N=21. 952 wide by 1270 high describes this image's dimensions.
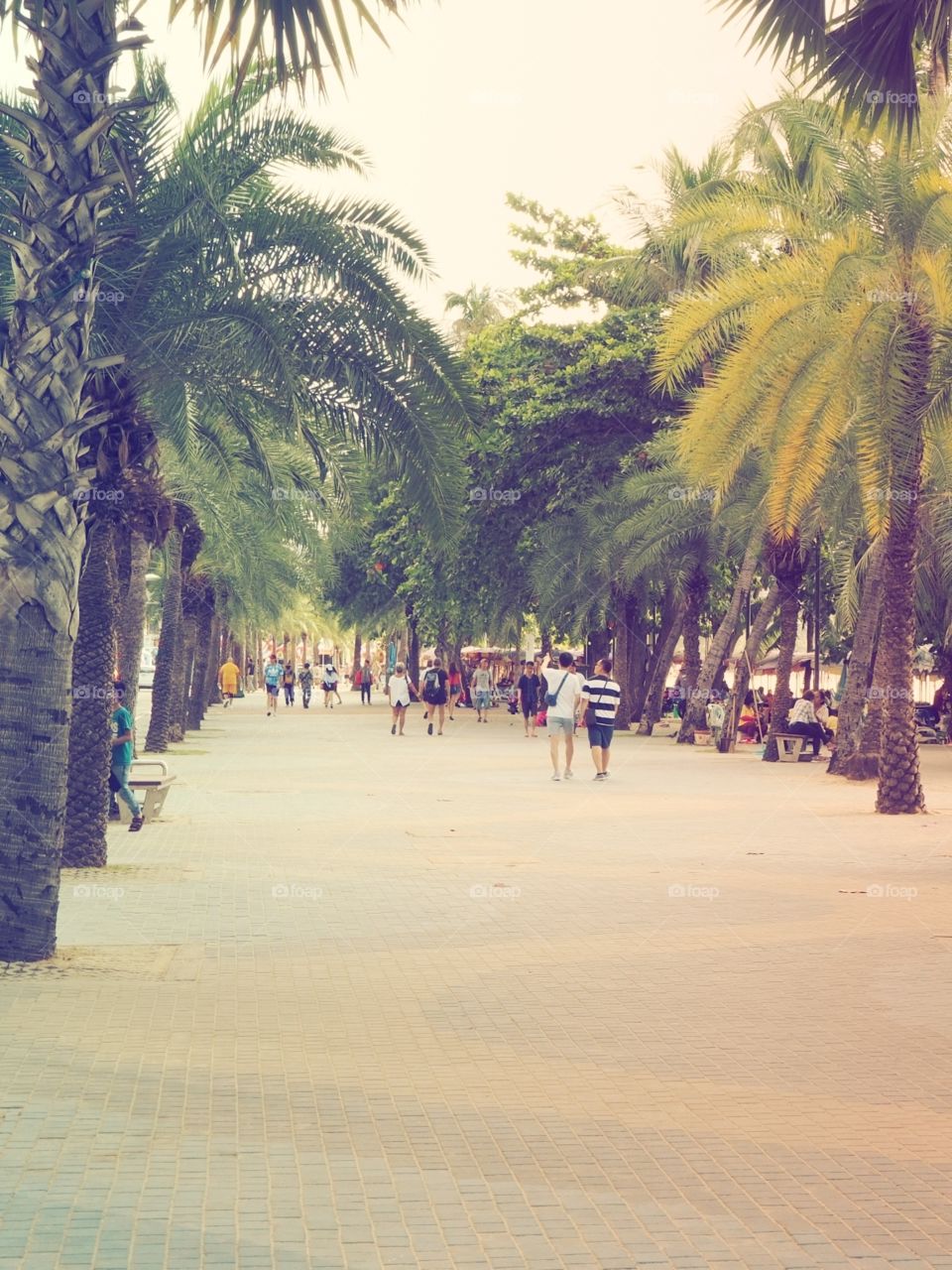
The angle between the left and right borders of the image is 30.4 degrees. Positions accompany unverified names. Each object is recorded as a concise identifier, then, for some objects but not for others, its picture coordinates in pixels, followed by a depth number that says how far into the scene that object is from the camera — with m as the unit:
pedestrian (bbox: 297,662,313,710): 58.42
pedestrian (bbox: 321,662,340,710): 58.06
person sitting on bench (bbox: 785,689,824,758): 31.08
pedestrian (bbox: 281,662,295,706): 61.65
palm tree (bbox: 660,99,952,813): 18.34
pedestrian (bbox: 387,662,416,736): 35.47
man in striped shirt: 23.03
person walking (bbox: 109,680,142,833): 16.42
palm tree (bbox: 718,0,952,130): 9.08
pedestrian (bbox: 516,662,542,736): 39.38
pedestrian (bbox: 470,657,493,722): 50.84
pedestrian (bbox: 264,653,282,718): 49.00
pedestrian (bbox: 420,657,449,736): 38.22
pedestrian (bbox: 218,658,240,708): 56.88
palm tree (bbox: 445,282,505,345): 64.49
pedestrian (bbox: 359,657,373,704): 58.50
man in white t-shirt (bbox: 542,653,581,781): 23.06
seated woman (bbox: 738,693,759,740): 37.50
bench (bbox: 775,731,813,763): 30.34
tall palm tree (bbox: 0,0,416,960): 9.41
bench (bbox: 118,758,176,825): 17.22
